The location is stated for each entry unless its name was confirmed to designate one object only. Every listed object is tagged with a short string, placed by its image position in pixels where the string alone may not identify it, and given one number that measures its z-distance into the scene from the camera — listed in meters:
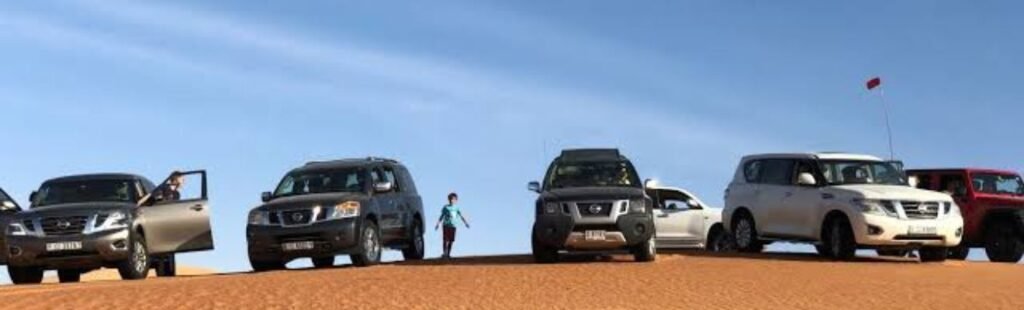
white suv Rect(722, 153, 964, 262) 19.95
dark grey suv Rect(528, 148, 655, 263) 18.23
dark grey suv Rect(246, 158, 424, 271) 18.75
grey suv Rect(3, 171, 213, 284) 18.34
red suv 23.64
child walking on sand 24.38
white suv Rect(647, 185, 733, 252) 24.05
